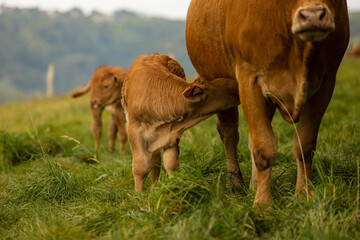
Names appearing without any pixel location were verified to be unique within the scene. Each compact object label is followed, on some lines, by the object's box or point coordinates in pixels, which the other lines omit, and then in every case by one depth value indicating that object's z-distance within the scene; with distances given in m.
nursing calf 8.15
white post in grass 60.31
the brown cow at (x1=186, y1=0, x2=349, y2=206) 6.37
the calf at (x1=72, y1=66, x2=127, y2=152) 16.55
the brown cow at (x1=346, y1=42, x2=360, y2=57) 53.35
